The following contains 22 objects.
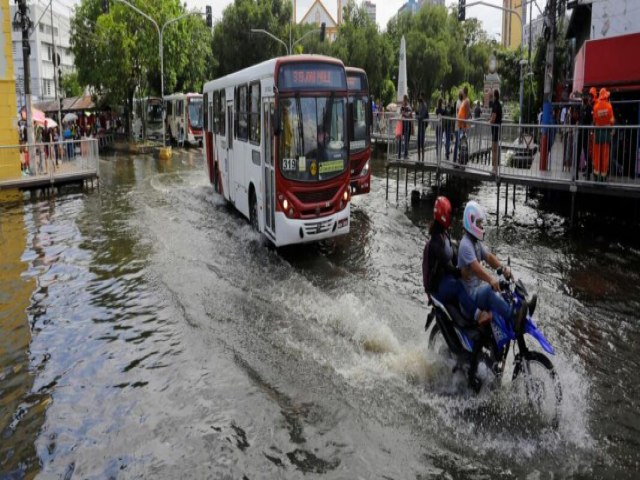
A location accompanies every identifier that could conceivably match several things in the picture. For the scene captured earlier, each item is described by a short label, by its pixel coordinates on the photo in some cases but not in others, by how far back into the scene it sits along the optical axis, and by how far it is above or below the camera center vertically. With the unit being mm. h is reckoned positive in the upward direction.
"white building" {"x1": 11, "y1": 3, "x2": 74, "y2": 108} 85481 +10277
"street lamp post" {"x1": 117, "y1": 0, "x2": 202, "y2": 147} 38788 +4676
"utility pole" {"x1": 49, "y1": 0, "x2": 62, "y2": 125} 36700 +3930
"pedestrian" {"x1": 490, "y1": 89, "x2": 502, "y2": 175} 15734 +12
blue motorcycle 6312 -2163
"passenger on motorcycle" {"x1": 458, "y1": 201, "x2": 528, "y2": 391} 6469 -1402
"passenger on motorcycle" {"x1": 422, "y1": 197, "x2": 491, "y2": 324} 6754 -1401
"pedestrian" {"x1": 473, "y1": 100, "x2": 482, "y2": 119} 27488 +687
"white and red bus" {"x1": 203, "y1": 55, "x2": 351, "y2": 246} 12336 -316
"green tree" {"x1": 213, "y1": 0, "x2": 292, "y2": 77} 60250 +8457
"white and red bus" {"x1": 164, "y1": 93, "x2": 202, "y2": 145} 41156 +963
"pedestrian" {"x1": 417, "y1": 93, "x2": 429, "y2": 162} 19125 -162
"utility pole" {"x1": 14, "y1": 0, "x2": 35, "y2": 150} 22547 +2691
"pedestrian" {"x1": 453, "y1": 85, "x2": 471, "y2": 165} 17438 -286
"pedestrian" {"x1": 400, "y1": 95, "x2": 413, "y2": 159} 19781 -76
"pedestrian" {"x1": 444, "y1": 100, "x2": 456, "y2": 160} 18047 -108
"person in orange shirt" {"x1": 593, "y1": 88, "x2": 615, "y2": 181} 13547 -174
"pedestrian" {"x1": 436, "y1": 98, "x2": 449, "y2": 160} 18000 -172
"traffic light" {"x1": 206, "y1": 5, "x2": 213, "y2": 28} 32875 +5603
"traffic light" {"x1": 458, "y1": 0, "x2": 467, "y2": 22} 28359 +5043
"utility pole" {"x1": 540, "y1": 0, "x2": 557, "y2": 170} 17180 +1559
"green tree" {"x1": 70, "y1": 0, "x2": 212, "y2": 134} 42344 +5615
